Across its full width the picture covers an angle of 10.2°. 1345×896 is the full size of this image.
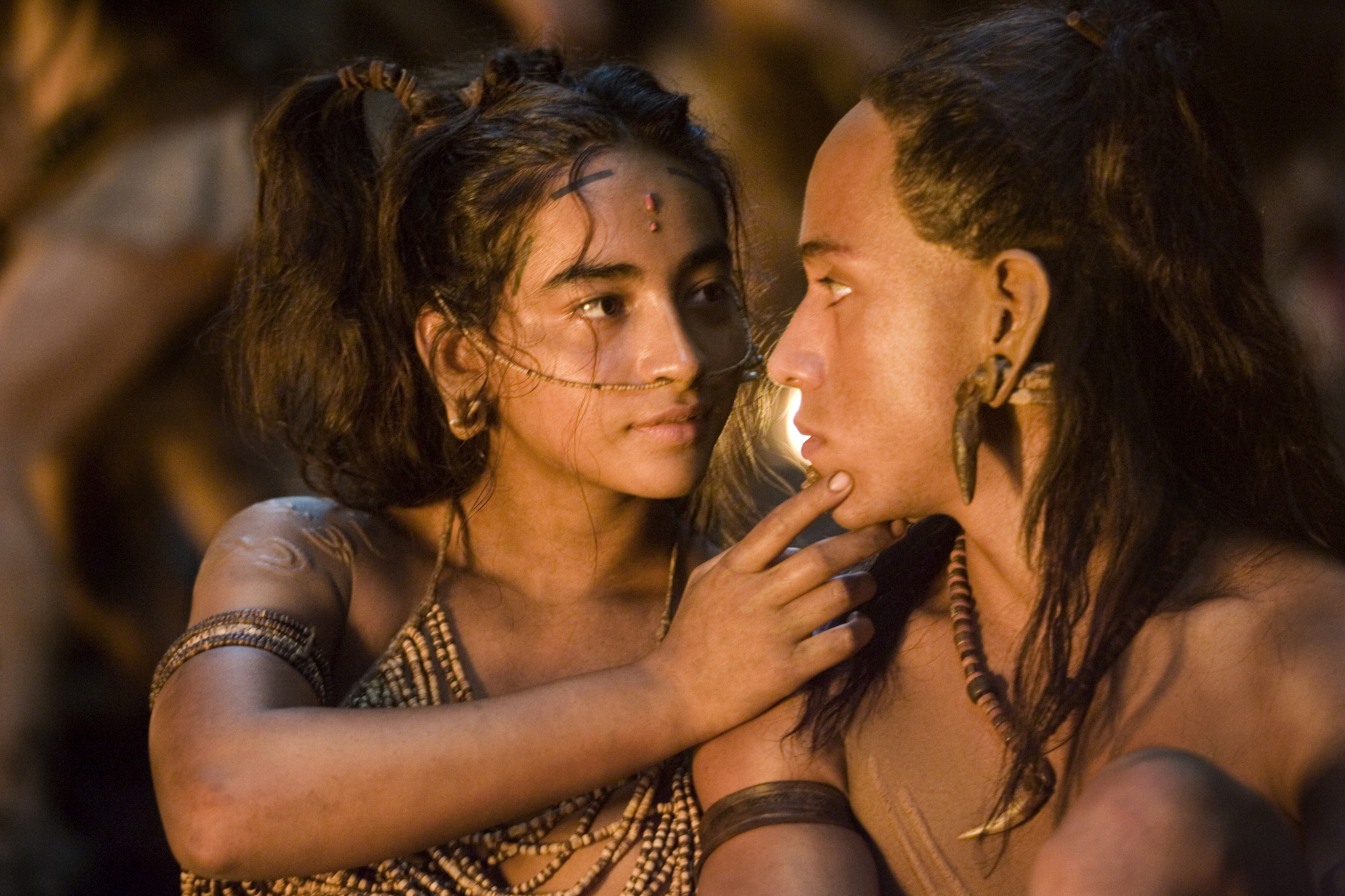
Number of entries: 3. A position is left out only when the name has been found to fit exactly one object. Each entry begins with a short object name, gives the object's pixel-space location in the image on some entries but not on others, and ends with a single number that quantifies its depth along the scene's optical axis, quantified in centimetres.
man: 305
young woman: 311
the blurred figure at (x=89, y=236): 361
